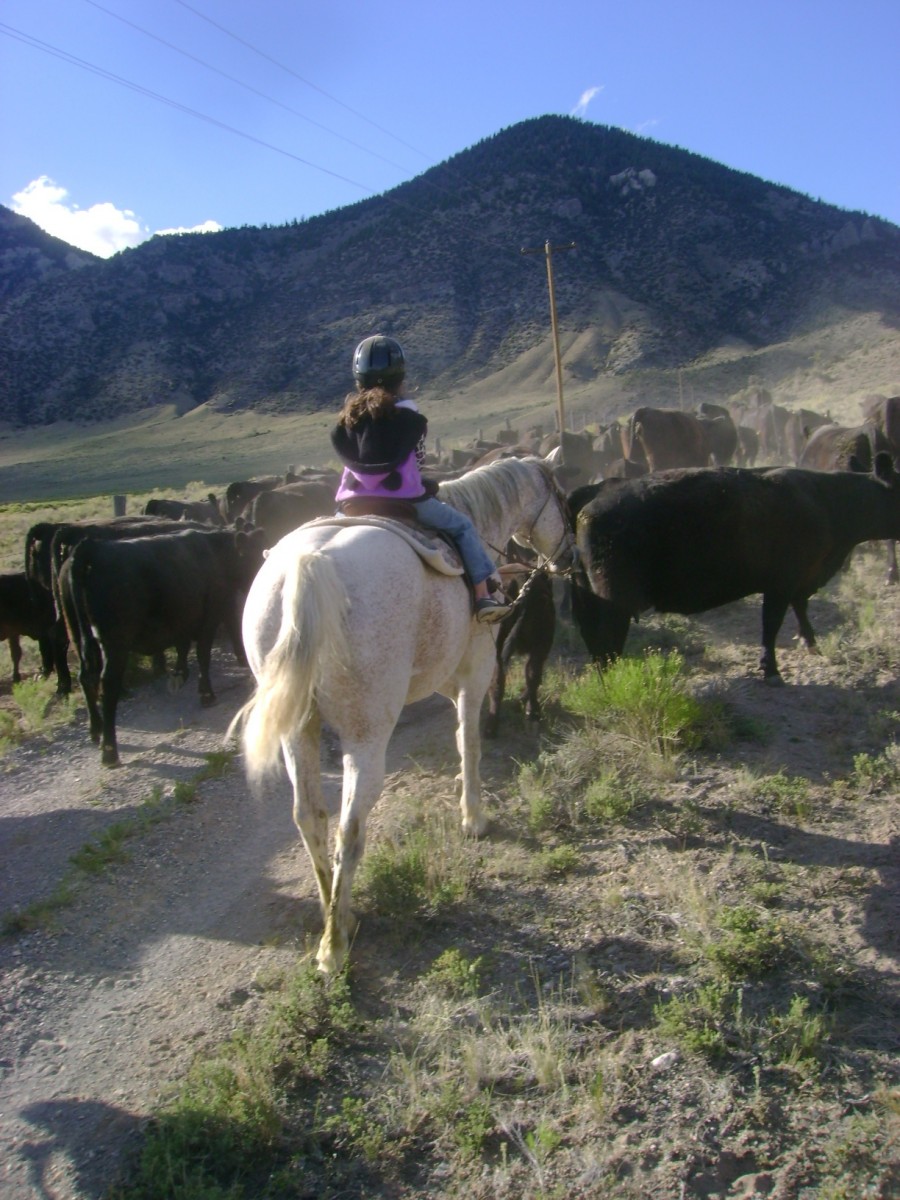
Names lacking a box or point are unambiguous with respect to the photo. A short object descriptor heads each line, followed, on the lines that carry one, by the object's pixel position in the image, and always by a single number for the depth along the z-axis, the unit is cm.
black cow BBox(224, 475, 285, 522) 1680
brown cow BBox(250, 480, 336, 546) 1262
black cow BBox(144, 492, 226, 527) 1664
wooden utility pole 2333
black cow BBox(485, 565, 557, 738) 762
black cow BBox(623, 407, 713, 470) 1988
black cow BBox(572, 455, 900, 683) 750
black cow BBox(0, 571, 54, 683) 1132
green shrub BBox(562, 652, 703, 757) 644
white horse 383
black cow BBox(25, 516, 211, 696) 1045
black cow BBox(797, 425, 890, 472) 1230
